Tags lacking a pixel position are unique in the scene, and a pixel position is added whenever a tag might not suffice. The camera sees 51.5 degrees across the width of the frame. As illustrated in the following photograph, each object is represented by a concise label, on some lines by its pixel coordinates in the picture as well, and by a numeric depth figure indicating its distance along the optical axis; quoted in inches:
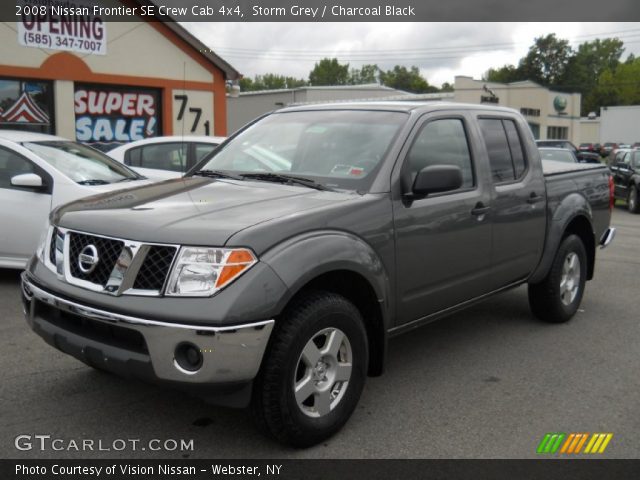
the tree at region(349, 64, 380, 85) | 5290.4
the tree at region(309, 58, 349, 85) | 4985.2
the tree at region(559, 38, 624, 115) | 4392.2
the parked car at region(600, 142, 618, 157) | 1555.1
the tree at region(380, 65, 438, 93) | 4633.4
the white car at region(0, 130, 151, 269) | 264.8
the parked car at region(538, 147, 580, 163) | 675.4
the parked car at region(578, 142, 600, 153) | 1711.2
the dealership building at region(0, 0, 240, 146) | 541.6
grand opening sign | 537.0
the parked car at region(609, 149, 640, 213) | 668.7
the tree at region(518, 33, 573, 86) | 4372.5
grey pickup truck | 119.6
